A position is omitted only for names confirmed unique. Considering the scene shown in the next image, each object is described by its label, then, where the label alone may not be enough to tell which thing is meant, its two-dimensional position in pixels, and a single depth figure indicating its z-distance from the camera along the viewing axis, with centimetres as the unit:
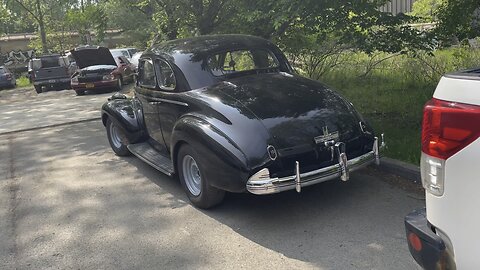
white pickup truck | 199
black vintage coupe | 424
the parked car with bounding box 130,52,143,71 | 2081
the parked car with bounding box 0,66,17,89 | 2596
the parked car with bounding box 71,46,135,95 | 1700
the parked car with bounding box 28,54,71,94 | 2062
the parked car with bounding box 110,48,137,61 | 2098
